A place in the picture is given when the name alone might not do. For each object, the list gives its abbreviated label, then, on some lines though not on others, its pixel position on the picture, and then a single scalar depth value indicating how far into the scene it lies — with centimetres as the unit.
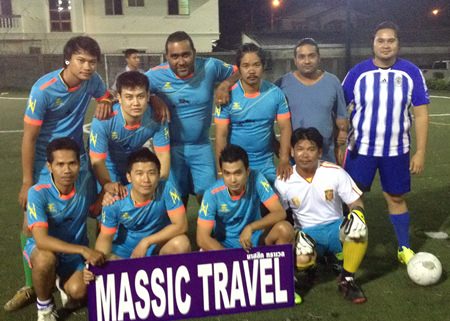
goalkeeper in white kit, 361
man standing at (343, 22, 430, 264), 402
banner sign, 305
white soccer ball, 375
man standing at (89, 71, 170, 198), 362
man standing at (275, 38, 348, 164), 406
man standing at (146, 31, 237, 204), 399
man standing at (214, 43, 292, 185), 393
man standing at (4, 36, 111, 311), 354
